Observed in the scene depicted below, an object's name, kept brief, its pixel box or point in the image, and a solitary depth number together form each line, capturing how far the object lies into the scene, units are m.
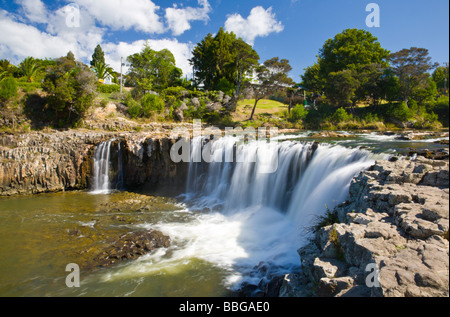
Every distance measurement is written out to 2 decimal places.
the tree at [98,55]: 49.41
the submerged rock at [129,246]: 7.79
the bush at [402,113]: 22.91
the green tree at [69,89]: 18.53
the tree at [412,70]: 24.55
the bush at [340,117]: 25.64
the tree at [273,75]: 28.67
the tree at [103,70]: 40.19
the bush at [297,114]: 28.21
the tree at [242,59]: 30.80
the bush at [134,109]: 24.47
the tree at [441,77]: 39.12
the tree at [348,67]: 26.33
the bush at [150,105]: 25.11
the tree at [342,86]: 25.84
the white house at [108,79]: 43.12
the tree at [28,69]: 26.44
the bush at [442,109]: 22.66
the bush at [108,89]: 33.12
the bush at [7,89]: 18.09
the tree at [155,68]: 35.59
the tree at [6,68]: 25.92
